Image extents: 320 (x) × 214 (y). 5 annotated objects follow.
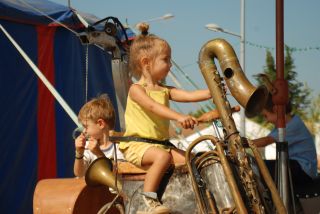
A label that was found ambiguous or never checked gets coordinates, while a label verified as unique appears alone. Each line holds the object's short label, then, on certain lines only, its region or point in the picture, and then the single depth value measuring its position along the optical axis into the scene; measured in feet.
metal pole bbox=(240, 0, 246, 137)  49.30
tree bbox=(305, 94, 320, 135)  55.20
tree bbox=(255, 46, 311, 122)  103.81
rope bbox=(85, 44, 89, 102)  21.12
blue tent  19.44
